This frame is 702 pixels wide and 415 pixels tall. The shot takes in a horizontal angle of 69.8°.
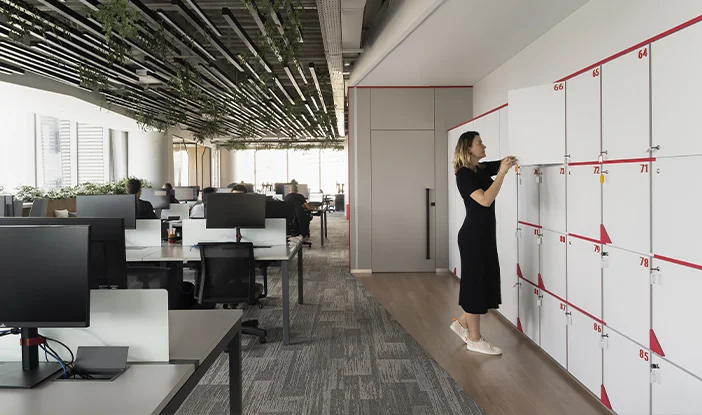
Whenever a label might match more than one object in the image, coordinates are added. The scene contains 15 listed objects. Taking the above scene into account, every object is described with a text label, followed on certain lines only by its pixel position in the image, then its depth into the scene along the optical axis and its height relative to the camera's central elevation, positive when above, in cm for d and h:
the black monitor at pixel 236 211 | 512 -19
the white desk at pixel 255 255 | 475 -61
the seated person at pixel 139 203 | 646 -12
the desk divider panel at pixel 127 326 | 188 -50
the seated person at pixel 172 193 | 1081 +1
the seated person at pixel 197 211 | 769 -28
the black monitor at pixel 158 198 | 948 -8
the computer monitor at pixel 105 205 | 473 -10
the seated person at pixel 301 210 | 1014 -36
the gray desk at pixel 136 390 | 154 -65
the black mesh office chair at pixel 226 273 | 456 -74
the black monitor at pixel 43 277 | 171 -28
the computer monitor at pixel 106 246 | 213 -23
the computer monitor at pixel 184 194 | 1328 -2
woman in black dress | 418 -38
